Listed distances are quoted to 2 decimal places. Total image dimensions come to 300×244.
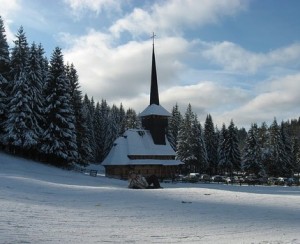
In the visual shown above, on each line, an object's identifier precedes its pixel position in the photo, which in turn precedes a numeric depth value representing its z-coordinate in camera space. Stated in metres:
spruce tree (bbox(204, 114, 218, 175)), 86.38
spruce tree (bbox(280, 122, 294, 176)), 73.88
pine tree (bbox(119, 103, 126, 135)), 106.19
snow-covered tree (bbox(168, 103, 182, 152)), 87.81
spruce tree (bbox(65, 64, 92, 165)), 58.22
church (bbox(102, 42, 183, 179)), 58.44
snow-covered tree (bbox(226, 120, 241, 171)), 77.44
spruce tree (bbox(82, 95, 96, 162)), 88.62
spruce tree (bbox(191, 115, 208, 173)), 78.00
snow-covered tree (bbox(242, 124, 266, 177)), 72.56
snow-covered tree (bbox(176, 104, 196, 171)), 77.75
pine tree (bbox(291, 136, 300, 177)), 87.54
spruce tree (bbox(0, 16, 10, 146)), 47.81
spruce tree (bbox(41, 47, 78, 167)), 48.28
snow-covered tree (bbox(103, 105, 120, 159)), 102.88
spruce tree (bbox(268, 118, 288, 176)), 72.94
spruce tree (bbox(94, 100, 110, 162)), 98.25
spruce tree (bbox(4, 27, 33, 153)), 45.72
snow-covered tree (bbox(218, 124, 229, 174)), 77.92
